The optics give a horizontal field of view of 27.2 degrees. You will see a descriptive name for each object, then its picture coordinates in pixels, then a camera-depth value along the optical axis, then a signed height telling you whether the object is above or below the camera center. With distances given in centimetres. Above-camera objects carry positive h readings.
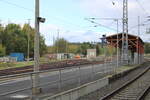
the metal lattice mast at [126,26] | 4663 +449
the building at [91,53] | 9142 +76
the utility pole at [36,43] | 1360 +57
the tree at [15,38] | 9700 +563
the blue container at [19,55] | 8618 +11
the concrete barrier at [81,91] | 1311 -179
